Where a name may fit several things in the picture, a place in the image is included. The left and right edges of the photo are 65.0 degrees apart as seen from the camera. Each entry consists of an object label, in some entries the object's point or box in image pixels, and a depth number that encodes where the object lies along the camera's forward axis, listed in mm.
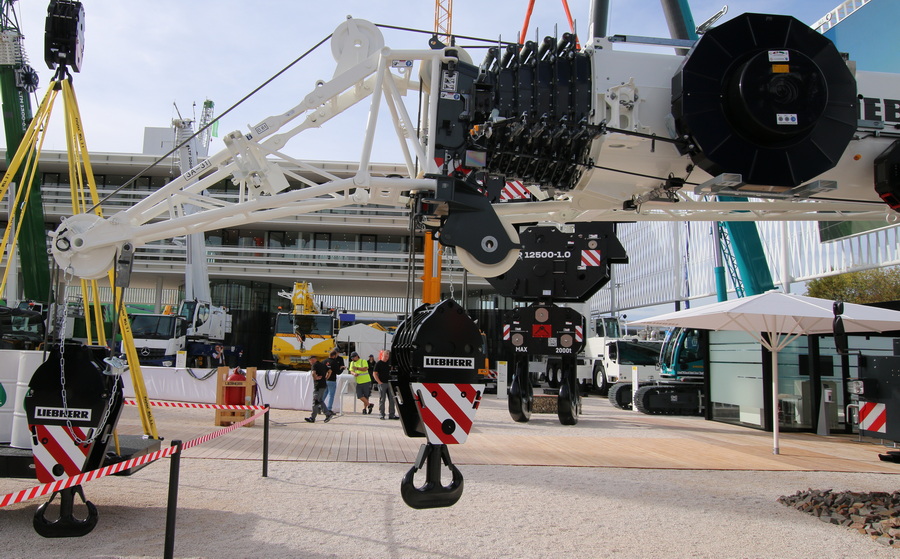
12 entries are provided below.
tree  26719
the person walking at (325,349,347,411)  15448
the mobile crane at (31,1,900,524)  4570
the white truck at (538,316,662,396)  24494
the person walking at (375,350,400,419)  16078
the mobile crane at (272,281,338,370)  26984
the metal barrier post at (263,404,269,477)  8239
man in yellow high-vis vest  17234
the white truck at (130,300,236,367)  25125
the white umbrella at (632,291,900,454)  11242
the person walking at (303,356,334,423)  14977
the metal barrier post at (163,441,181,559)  4594
